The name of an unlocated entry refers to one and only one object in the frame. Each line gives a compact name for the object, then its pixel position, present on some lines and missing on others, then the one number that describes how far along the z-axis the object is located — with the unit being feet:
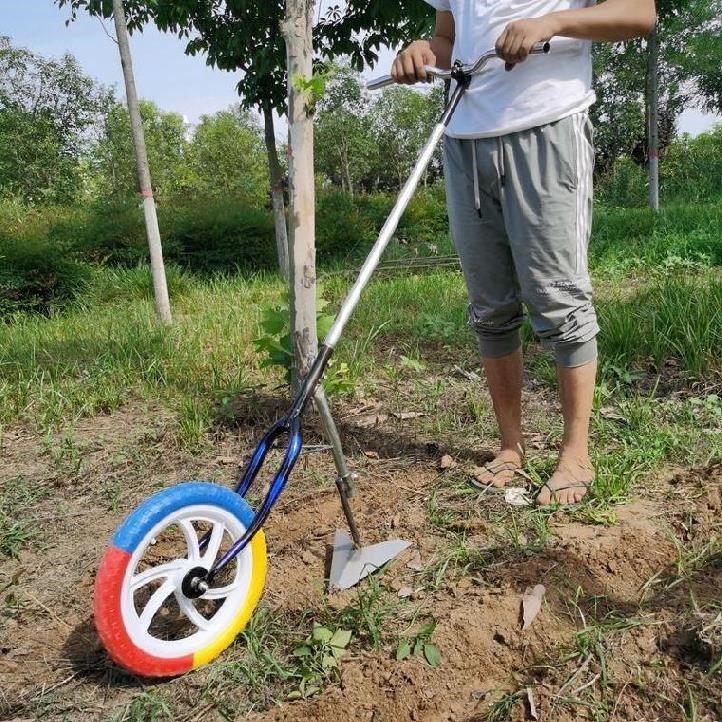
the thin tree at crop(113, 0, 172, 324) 15.43
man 6.18
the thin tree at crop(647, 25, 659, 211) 32.65
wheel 4.74
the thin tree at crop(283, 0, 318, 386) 7.36
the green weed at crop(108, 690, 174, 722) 4.81
